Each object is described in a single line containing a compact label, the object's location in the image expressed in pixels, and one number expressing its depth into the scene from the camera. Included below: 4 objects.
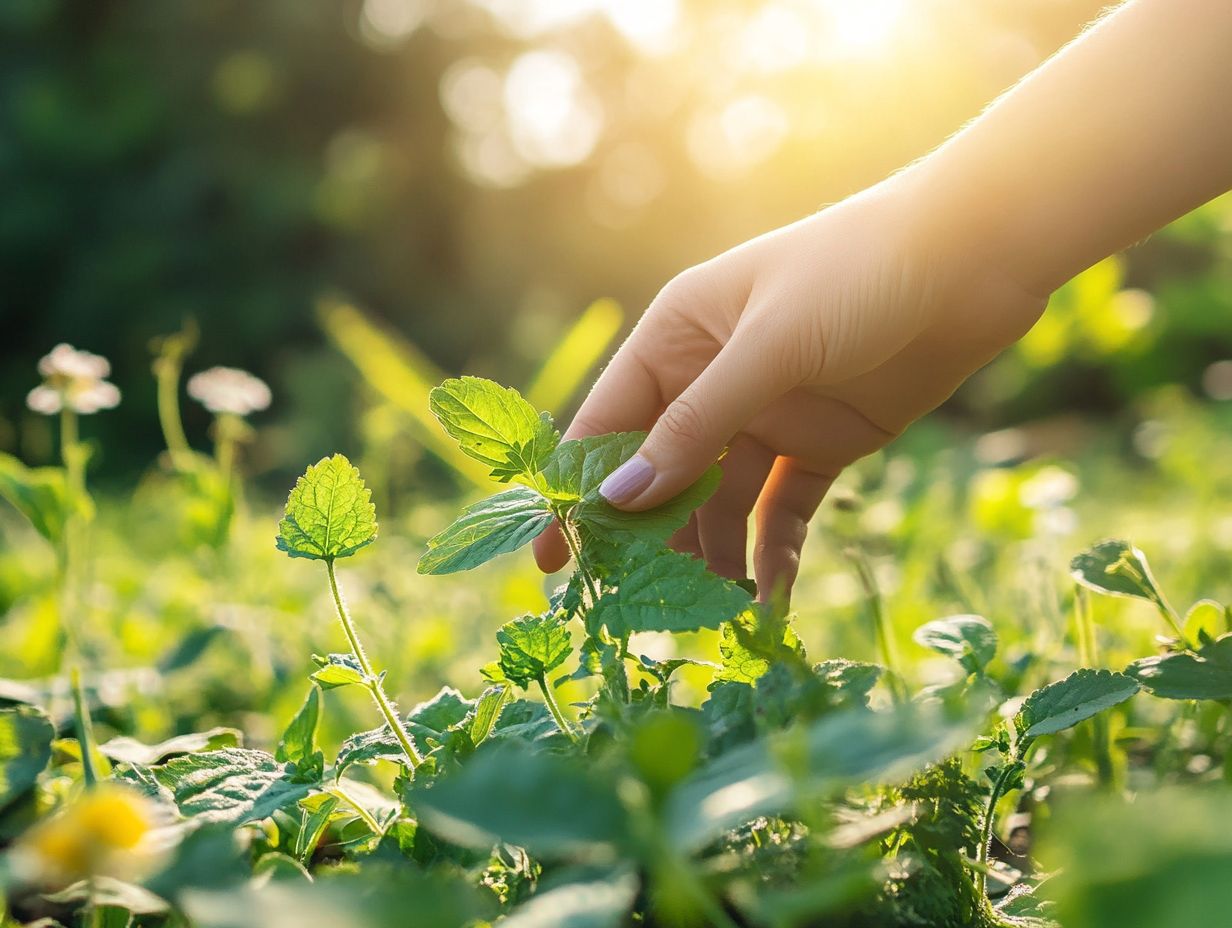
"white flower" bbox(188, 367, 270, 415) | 1.58
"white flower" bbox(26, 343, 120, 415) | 1.19
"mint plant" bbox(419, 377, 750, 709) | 0.60
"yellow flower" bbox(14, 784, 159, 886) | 0.38
